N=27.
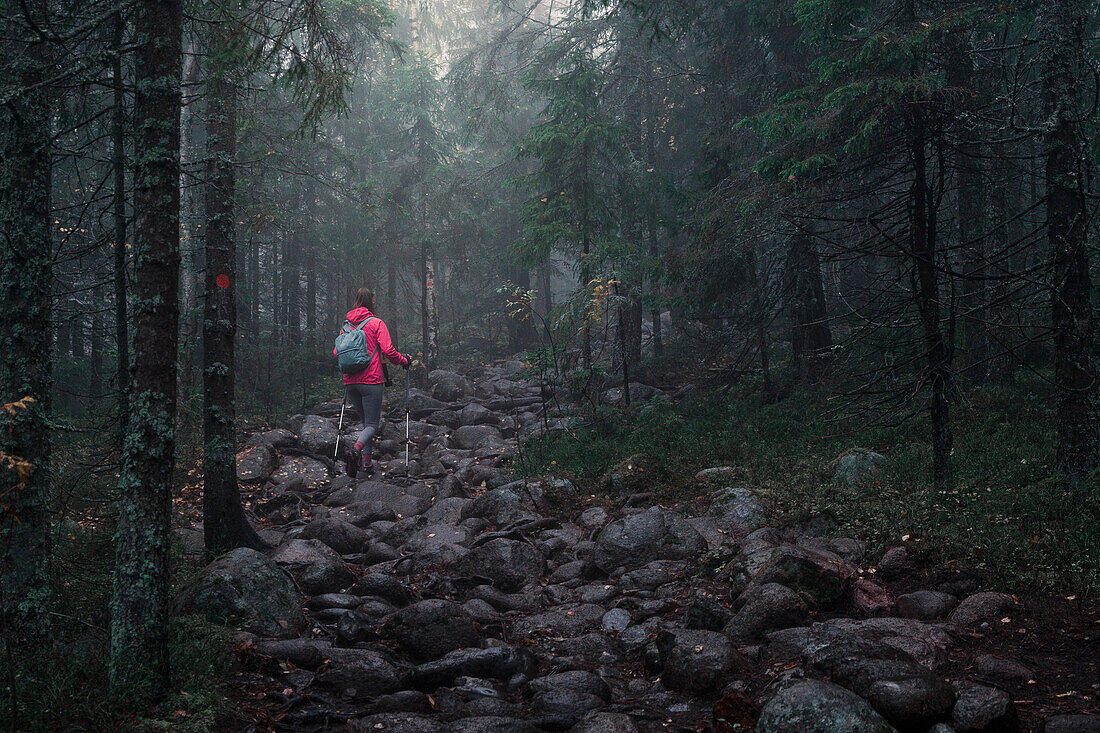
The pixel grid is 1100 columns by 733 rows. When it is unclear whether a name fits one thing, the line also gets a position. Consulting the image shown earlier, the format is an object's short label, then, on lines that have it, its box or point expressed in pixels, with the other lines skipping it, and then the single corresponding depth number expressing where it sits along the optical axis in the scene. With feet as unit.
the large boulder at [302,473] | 38.91
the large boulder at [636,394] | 55.16
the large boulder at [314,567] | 23.63
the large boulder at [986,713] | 12.41
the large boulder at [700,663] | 16.30
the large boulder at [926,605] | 18.56
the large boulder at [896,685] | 12.91
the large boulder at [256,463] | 38.40
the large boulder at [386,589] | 22.98
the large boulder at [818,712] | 12.15
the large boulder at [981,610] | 17.42
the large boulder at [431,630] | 19.07
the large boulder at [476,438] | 48.85
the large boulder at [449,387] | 67.36
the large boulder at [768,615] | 18.42
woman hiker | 37.76
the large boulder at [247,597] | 18.54
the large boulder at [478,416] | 55.88
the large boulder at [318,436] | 44.42
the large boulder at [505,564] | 25.66
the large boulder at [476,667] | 17.04
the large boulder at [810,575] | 19.89
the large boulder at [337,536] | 29.22
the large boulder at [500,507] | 31.91
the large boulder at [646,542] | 25.93
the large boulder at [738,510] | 27.61
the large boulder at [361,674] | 16.33
